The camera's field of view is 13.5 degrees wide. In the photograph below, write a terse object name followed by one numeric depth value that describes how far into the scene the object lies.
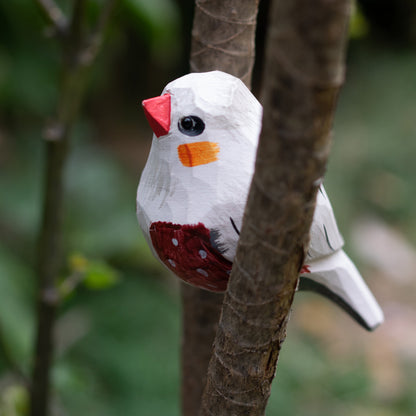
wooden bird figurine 0.54
